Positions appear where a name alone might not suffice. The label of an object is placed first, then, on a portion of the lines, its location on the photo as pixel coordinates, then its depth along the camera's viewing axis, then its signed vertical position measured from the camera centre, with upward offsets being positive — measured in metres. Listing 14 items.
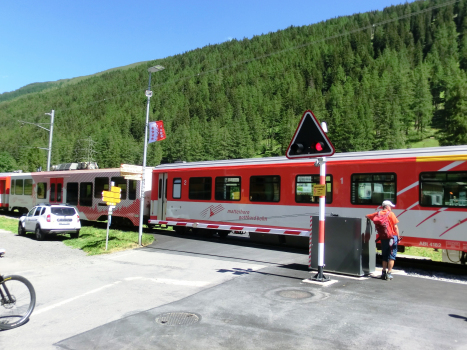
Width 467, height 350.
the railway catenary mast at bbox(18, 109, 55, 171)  32.94 +4.00
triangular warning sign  8.38 +1.17
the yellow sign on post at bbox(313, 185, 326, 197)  8.65 +0.15
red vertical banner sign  17.28 +2.65
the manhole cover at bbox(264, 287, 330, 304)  7.23 -1.83
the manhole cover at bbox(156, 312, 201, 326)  5.94 -1.89
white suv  17.33 -1.27
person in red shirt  9.23 -1.07
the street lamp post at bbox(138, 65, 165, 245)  15.69 +1.21
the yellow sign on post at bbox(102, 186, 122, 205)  14.16 -0.14
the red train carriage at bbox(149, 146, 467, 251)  11.03 +0.15
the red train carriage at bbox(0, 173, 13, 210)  31.70 +0.09
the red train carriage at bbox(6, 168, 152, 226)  20.41 +0.02
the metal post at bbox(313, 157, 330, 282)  8.70 -0.72
